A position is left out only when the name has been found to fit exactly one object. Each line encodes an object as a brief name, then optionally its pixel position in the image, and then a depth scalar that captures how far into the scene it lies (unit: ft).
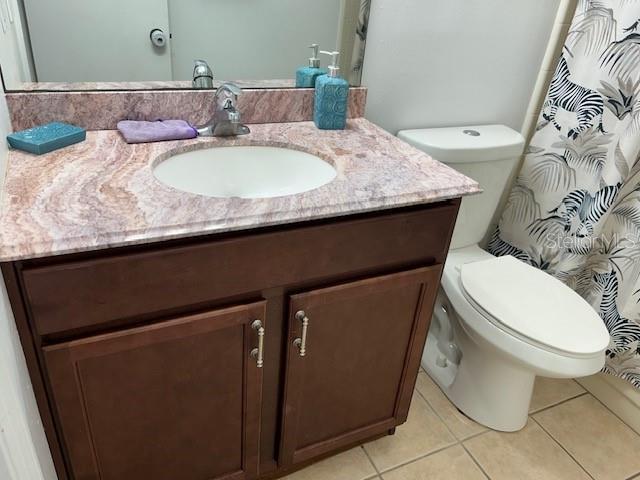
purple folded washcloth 3.74
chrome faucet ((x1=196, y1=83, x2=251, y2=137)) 3.95
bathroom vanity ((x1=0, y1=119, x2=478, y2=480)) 2.71
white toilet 4.44
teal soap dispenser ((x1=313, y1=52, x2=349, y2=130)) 4.25
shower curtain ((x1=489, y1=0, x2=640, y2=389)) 4.68
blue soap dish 3.38
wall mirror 3.64
